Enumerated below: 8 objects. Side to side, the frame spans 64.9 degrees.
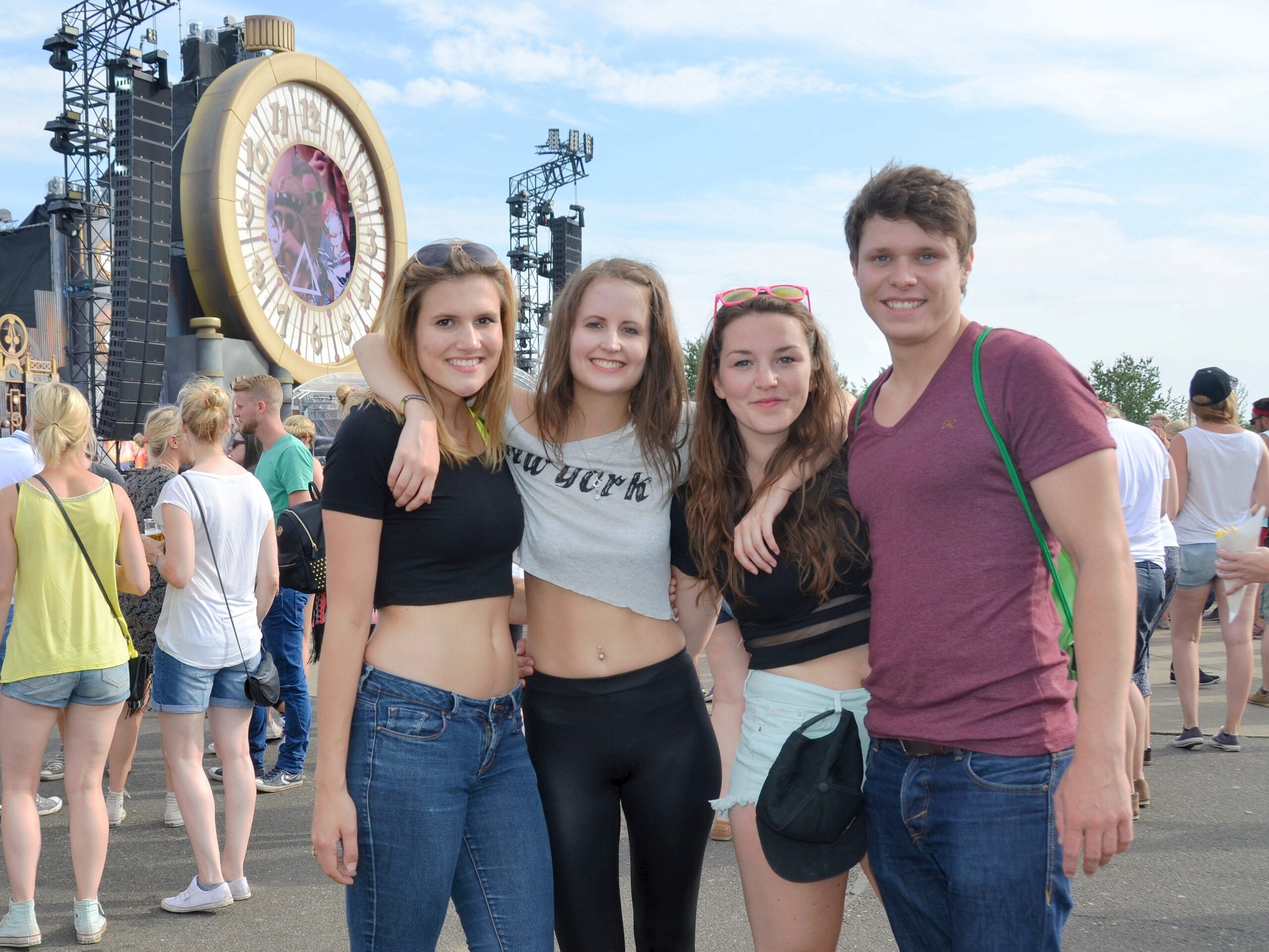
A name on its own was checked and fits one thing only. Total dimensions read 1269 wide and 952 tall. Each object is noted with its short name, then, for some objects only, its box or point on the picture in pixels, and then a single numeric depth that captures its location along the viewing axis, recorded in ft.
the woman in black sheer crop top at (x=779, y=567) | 7.18
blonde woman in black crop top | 6.75
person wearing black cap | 19.16
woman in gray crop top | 7.72
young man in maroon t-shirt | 5.73
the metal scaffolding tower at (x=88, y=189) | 76.74
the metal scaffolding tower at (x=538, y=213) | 132.67
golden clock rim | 73.67
